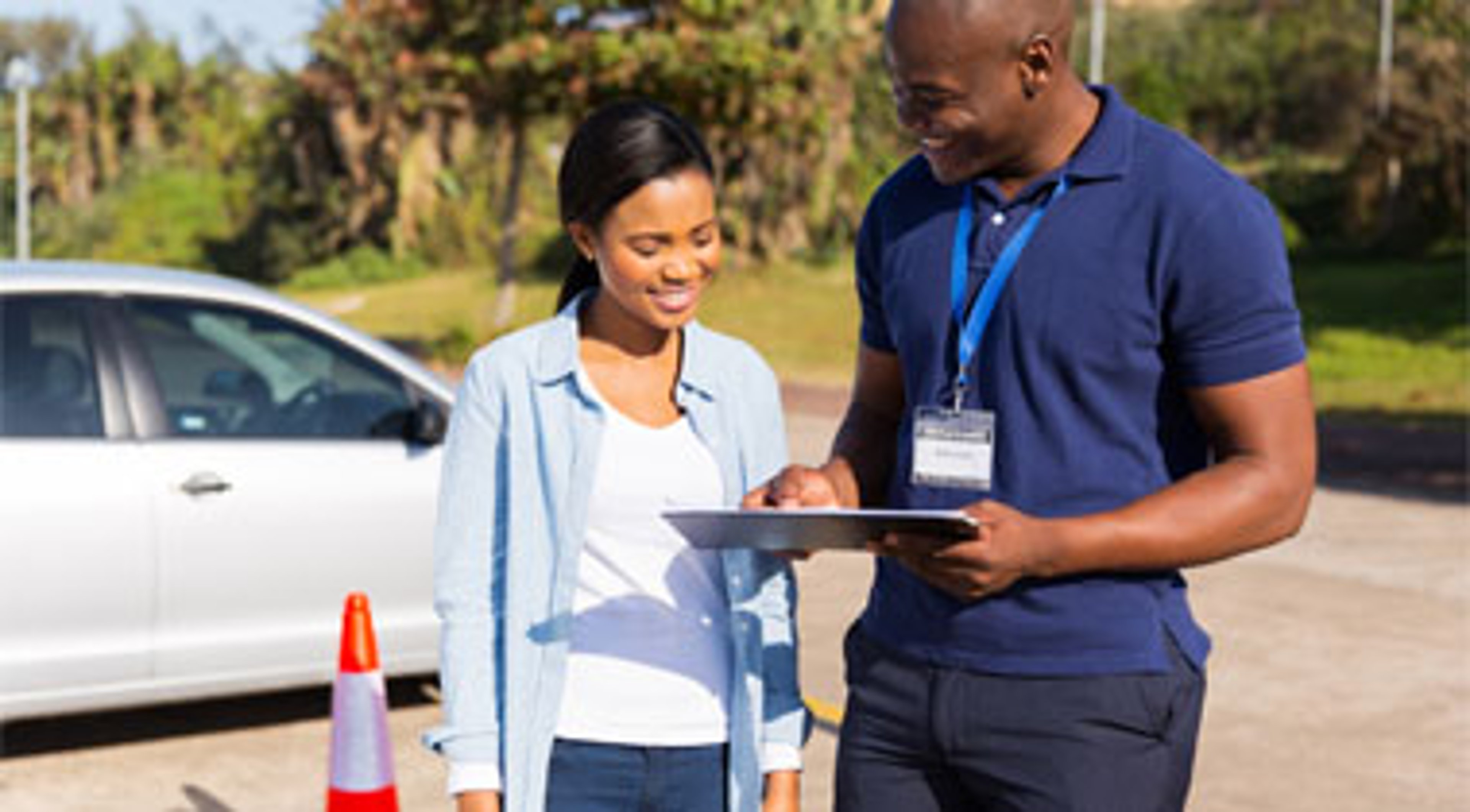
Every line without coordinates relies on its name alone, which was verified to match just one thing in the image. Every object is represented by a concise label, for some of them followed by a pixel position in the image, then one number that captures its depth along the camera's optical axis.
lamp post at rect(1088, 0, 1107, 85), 40.69
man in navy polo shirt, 2.21
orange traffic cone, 3.13
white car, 5.59
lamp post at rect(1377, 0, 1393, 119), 37.03
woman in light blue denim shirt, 2.61
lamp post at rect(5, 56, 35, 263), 27.48
